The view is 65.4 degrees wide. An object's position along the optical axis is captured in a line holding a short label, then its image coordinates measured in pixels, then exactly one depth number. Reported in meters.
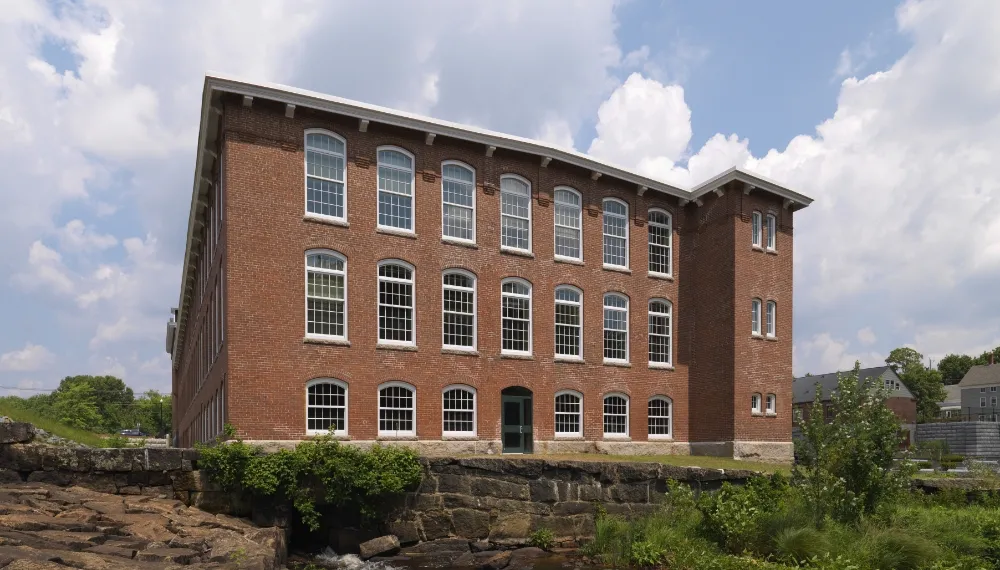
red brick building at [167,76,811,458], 20.95
